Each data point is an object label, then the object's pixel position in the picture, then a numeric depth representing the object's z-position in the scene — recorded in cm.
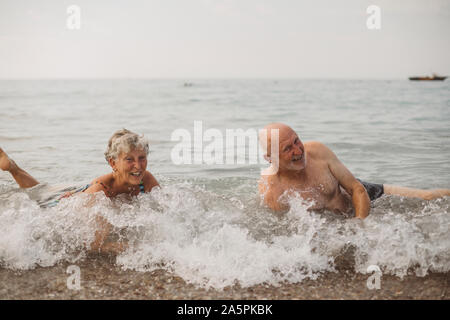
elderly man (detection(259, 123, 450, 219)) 412
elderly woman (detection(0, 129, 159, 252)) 379
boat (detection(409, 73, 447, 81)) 3634
